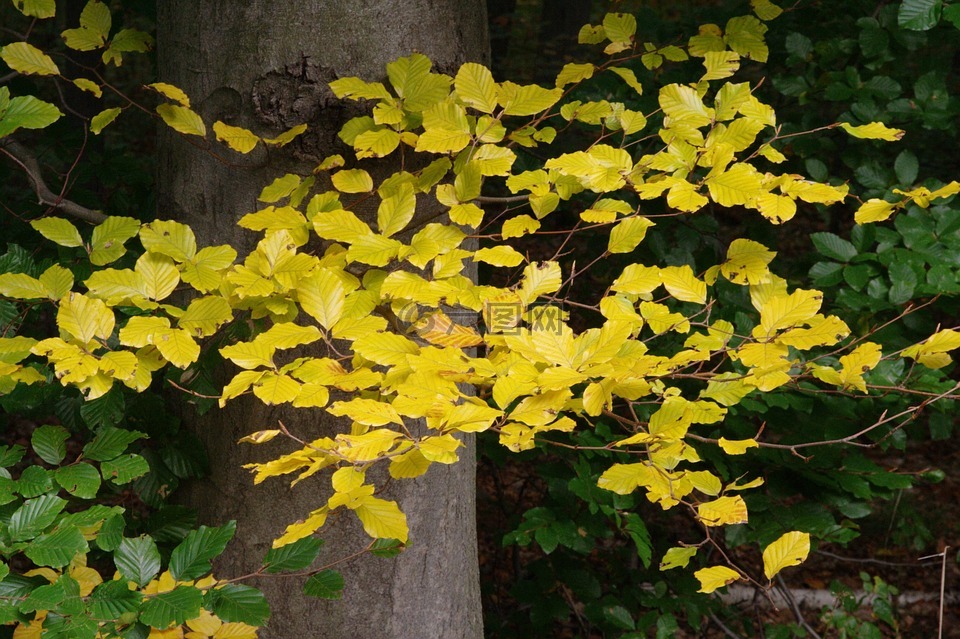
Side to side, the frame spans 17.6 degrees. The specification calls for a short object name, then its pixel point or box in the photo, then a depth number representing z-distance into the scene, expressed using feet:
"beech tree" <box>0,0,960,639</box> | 11.93
